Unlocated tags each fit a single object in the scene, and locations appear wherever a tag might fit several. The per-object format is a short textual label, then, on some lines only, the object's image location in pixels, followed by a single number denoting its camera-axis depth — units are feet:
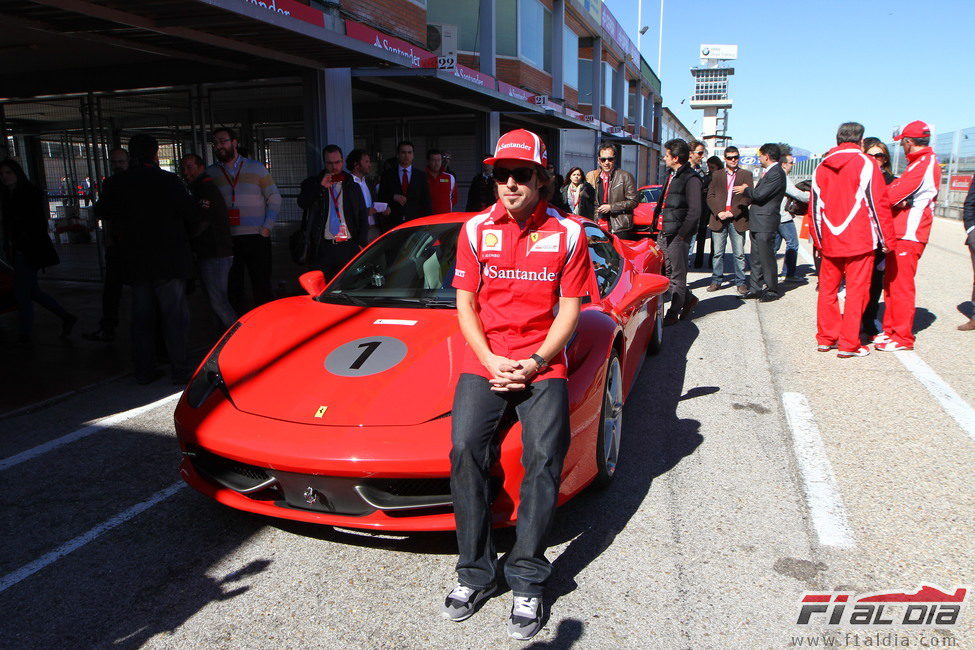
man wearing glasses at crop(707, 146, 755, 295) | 30.86
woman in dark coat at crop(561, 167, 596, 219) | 28.99
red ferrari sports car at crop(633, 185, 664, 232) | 29.25
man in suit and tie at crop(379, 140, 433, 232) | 27.09
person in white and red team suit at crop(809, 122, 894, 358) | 19.33
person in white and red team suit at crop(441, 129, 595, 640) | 8.34
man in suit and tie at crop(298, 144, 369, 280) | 21.98
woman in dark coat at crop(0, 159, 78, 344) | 21.81
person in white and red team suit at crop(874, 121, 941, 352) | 20.54
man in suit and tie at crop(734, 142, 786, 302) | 28.07
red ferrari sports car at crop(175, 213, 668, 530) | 9.01
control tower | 369.91
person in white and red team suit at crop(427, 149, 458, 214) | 30.14
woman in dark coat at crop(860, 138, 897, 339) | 22.15
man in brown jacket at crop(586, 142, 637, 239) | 26.86
